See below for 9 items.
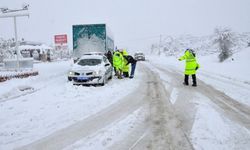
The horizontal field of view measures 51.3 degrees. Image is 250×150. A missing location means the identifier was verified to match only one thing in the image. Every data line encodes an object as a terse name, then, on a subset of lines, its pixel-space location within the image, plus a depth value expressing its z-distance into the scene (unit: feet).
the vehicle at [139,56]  153.58
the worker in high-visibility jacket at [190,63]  40.40
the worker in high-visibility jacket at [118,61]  51.13
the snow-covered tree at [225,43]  94.79
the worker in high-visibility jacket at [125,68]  53.65
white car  40.98
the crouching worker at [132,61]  53.01
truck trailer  66.08
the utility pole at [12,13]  66.18
